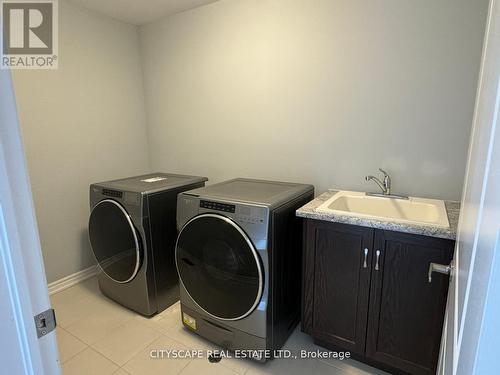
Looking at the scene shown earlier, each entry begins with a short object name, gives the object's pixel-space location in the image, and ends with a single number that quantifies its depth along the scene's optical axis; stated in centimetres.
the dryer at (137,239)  191
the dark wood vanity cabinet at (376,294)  134
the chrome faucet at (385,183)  179
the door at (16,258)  49
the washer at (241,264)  150
